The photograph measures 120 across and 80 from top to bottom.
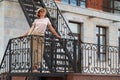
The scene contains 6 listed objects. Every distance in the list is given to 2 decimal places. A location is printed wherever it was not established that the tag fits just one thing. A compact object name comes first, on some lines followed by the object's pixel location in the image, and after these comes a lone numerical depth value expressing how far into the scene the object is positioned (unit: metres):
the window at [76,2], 11.21
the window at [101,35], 11.73
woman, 6.93
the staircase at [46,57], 7.18
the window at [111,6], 12.34
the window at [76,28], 11.04
